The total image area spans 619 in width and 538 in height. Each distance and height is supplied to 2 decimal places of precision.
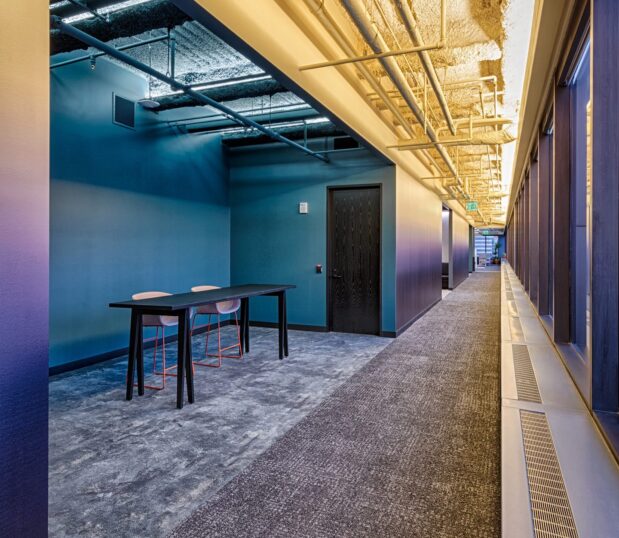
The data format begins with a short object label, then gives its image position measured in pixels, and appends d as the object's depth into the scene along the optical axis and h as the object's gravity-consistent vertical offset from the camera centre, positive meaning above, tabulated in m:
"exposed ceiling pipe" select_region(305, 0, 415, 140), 2.50 +1.57
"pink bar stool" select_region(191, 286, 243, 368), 4.92 -0.55
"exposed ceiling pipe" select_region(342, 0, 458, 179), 2.24 +1.38
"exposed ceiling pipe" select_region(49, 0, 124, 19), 2.84 +1.81
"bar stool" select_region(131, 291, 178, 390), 4.03 -0.57
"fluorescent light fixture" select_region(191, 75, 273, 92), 4.21 +1.85
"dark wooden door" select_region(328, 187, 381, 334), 6.54 +0.07
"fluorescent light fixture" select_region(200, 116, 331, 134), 5.95 +2.02
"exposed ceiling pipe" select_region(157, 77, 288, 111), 4.33 +1.87
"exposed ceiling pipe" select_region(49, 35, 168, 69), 3.71 +1.97
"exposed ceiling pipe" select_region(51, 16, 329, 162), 2.92 +1.61
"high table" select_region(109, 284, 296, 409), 3.46 -0.52
